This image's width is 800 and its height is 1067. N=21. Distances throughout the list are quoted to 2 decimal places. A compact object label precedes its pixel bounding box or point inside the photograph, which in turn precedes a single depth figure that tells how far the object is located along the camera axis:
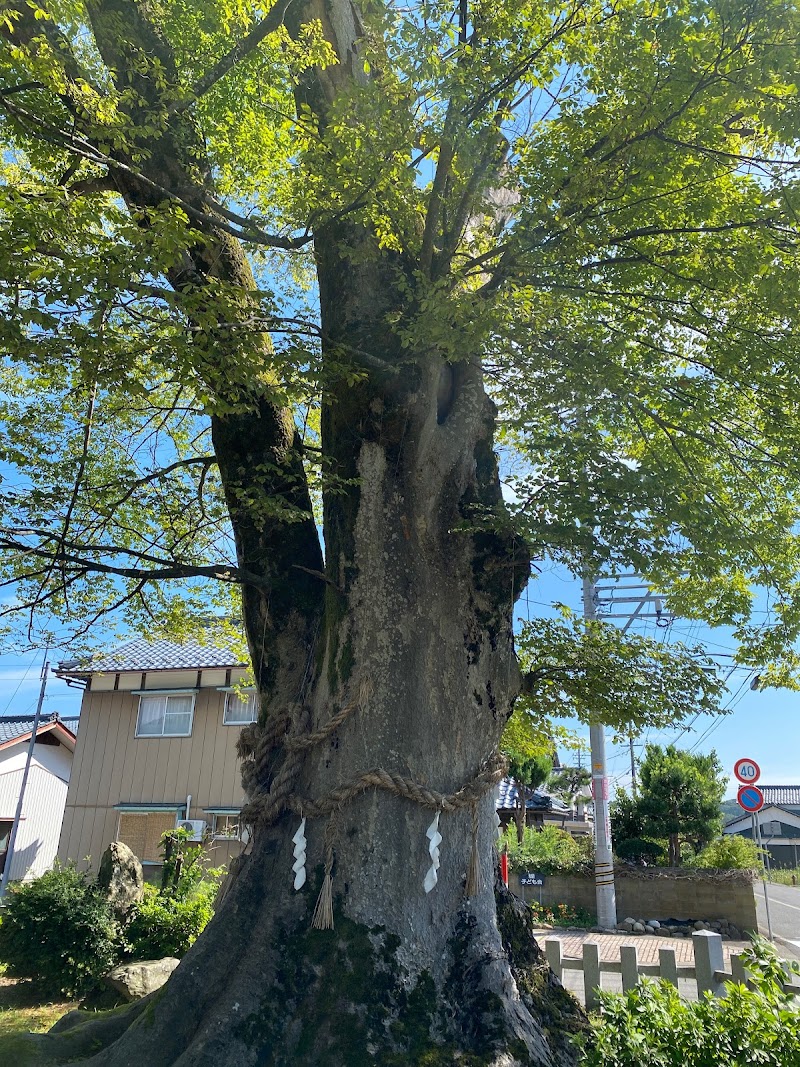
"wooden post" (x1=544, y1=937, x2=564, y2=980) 6.72
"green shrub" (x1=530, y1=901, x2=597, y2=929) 16.92
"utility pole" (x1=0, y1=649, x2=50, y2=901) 22.50
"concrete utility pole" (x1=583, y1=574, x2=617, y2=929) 15.74
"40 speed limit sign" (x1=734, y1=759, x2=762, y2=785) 14.00
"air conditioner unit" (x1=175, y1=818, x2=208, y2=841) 18.39
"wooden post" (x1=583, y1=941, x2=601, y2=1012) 6.50
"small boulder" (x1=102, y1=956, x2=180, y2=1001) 8.30
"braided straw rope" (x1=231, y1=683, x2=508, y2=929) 4.73
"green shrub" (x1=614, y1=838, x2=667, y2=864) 19.34
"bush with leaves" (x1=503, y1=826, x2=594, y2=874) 18.33
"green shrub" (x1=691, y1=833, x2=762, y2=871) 17.39
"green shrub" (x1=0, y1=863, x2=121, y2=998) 9.27
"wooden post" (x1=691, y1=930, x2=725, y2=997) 6.42
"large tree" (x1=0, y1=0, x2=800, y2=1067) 4.53
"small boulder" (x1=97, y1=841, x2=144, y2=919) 10.24
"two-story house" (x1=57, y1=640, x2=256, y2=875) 19.11
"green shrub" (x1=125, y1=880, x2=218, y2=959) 9.65
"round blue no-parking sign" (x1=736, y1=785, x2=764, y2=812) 14.02
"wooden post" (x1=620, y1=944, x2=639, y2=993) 6.39
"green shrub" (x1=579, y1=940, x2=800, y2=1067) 3.29
